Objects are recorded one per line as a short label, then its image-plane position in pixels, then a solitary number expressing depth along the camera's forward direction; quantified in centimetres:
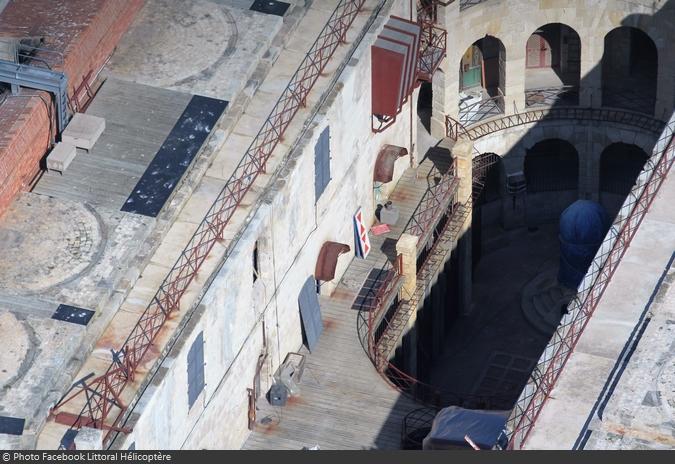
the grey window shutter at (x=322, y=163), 15662
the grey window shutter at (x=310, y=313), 15775
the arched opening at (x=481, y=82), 18125
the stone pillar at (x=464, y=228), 17138
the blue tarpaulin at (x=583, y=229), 17138
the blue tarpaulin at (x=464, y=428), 14588
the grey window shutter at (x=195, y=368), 14361
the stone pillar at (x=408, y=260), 16288
